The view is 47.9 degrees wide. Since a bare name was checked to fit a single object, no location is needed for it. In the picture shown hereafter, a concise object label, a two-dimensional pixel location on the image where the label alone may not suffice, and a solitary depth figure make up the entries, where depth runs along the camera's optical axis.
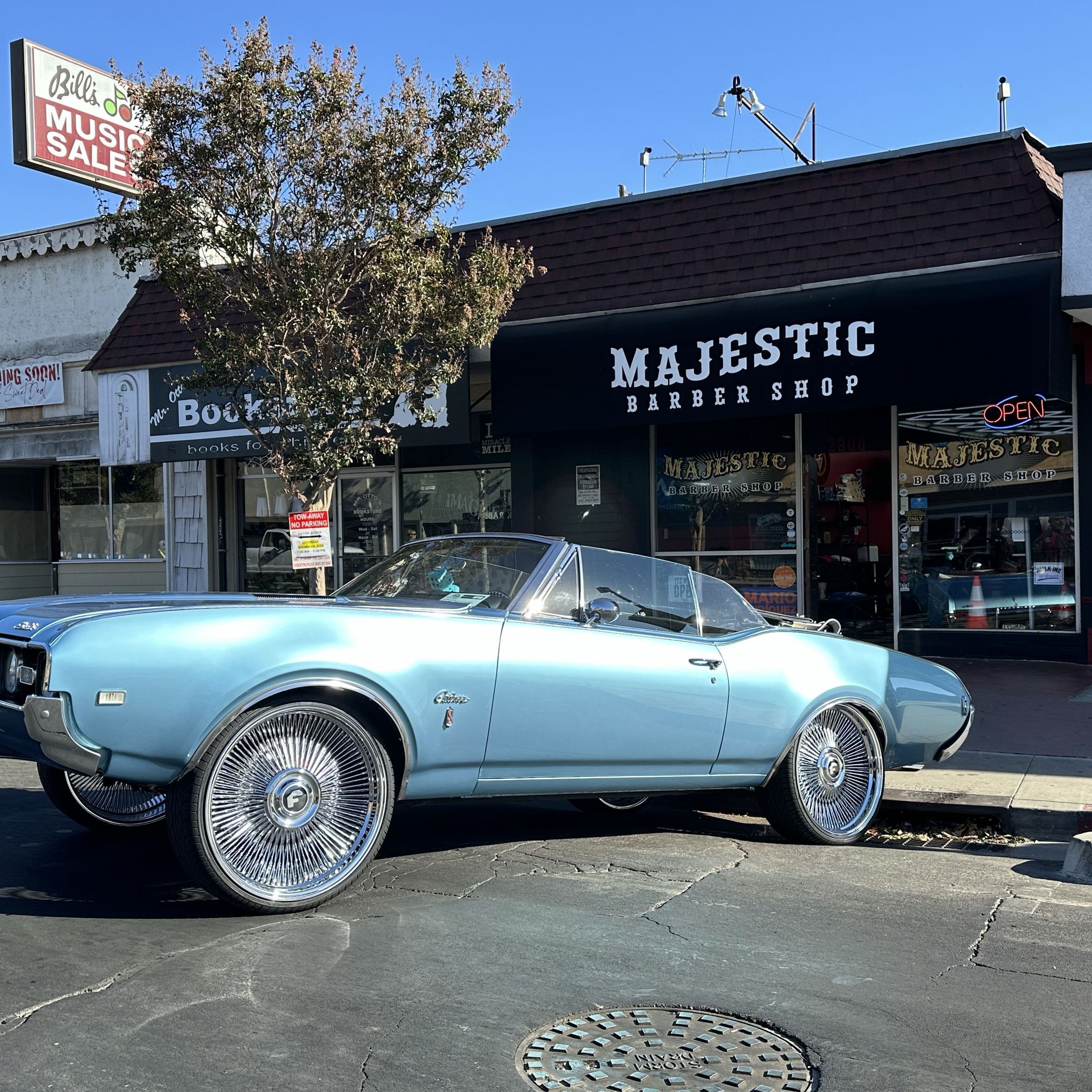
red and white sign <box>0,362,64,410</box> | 19.27
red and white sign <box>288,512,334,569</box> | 9.97
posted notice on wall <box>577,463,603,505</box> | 14.41
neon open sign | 11.62
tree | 9.81
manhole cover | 3.30
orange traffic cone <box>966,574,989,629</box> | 12.58
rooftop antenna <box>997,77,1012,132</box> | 18.16
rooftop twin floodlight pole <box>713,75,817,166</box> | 20.91
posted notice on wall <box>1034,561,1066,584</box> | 12.09
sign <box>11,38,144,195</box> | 14.76
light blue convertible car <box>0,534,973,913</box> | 4.43
